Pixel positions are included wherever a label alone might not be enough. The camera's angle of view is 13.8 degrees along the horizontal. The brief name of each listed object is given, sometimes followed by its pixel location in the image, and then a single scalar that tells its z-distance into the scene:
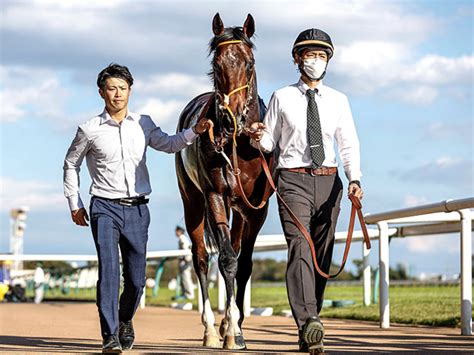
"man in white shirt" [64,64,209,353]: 14.53
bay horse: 15.77
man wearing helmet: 14.07
